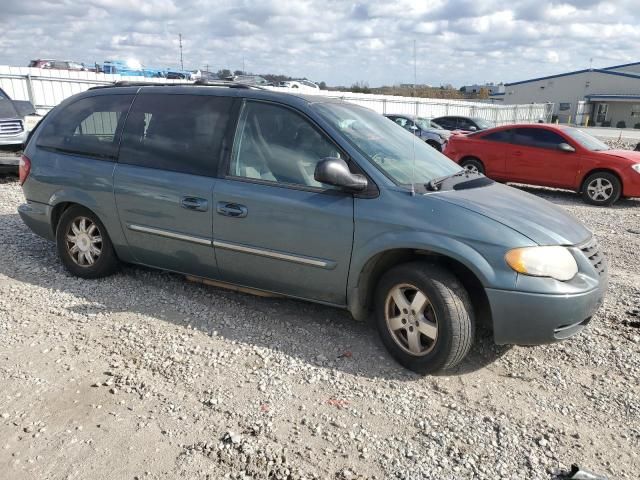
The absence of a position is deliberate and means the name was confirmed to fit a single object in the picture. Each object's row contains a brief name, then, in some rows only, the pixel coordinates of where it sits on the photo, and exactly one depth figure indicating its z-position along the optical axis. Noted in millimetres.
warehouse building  53875
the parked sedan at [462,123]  20641
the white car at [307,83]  32725
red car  9773
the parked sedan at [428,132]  18156
